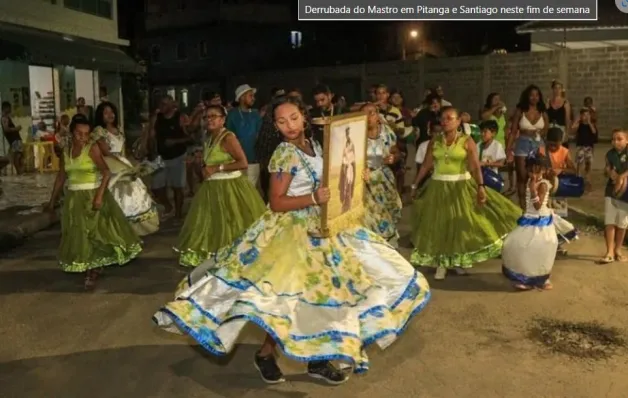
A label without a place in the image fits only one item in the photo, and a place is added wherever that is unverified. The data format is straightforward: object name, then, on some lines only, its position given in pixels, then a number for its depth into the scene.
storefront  19.28
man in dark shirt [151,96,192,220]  11.77
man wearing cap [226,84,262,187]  10.97
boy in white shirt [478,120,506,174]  10.16
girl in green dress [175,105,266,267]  8.16
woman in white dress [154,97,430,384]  4.79
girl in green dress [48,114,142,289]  7.96
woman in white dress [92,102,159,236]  9.98
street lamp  47.69
